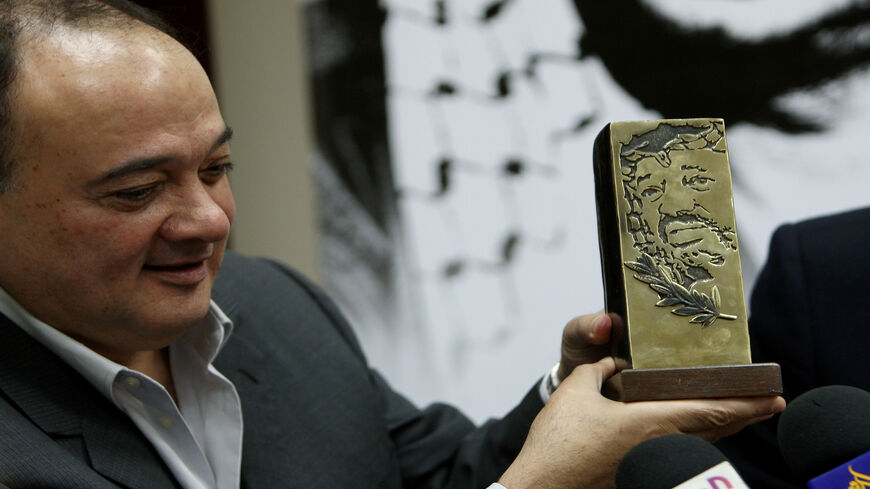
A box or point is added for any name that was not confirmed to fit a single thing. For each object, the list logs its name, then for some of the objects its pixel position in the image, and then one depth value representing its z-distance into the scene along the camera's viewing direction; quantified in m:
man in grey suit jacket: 1.71
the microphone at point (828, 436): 1.57
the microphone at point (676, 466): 1.56
